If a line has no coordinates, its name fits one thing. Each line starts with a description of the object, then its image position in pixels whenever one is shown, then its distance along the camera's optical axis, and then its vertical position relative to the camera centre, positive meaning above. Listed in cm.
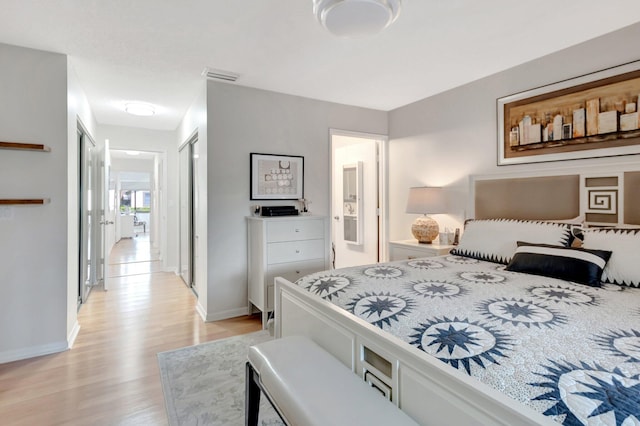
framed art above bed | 228 +73
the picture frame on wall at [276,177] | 345 +38
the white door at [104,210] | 421 +2
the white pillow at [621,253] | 178 -24
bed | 86 -43
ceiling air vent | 295 +127
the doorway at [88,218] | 369 -8
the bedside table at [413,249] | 315 -38
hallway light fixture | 388 +126
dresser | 302 -39
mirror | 464 +15
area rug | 181 -112
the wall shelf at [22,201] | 236 +8
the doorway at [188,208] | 414 +5
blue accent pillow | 181 -30
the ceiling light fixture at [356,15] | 167 +105
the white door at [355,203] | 446 +13
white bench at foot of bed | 104 -65
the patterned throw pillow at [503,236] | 223 -18
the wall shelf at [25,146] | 235 +48
